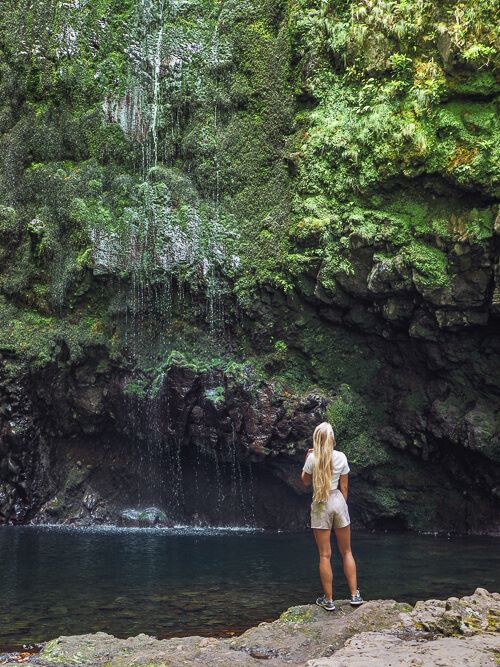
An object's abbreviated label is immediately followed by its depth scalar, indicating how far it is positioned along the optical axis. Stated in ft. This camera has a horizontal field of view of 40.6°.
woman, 21.12
